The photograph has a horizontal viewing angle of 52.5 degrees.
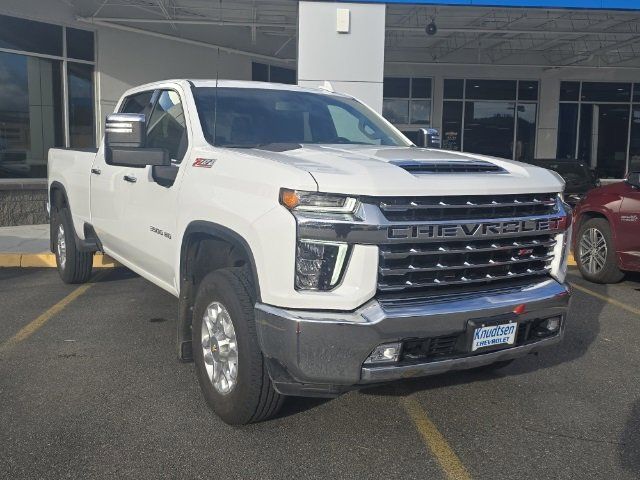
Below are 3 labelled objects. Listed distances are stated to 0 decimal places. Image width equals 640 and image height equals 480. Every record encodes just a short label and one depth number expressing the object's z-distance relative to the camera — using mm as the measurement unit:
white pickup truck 3072
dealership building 10633
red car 7079
